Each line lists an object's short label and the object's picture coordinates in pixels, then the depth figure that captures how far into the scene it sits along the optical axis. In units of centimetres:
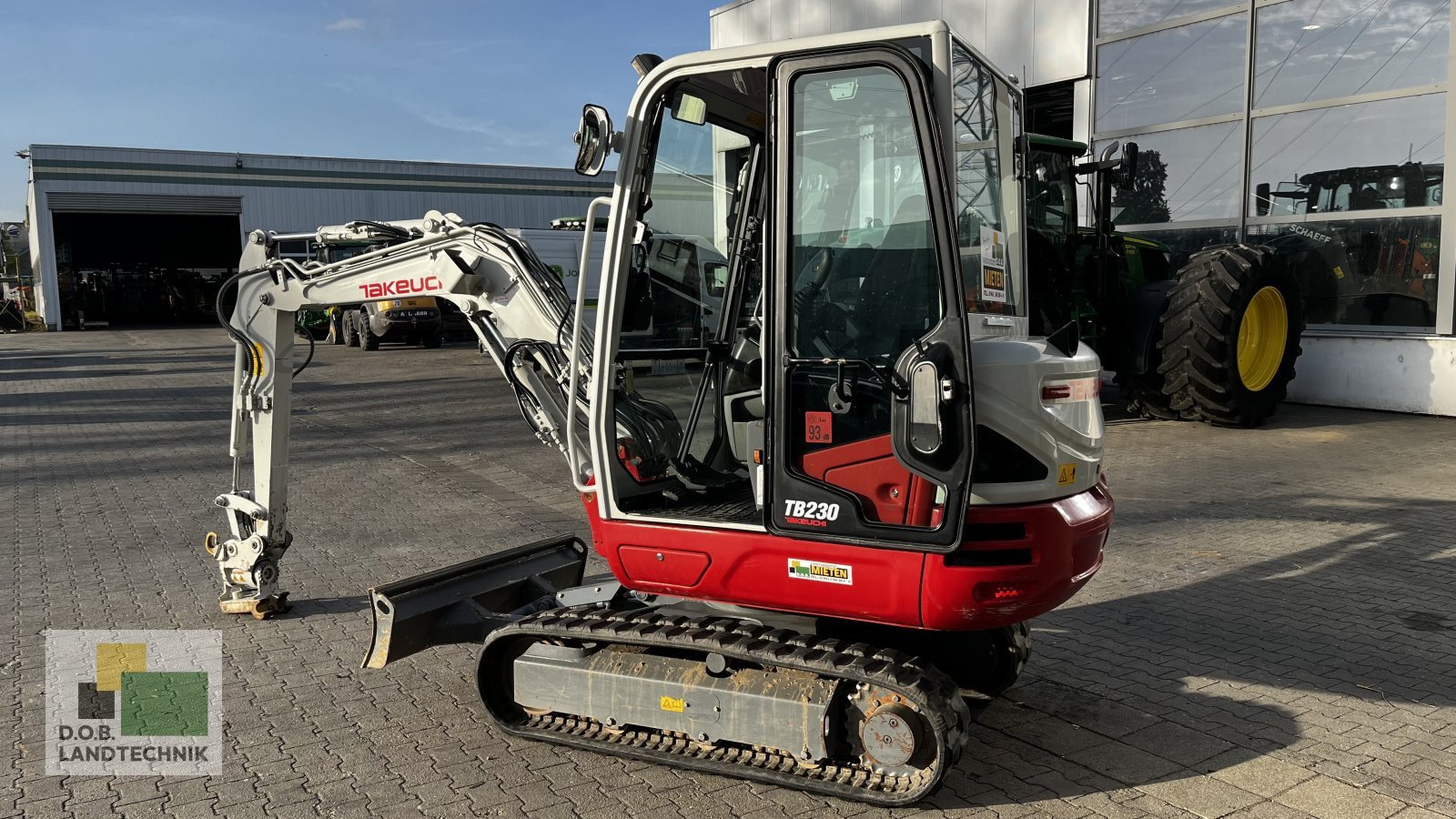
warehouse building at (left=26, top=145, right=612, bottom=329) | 3981
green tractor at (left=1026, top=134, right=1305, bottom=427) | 1116
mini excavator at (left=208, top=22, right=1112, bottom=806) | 353
